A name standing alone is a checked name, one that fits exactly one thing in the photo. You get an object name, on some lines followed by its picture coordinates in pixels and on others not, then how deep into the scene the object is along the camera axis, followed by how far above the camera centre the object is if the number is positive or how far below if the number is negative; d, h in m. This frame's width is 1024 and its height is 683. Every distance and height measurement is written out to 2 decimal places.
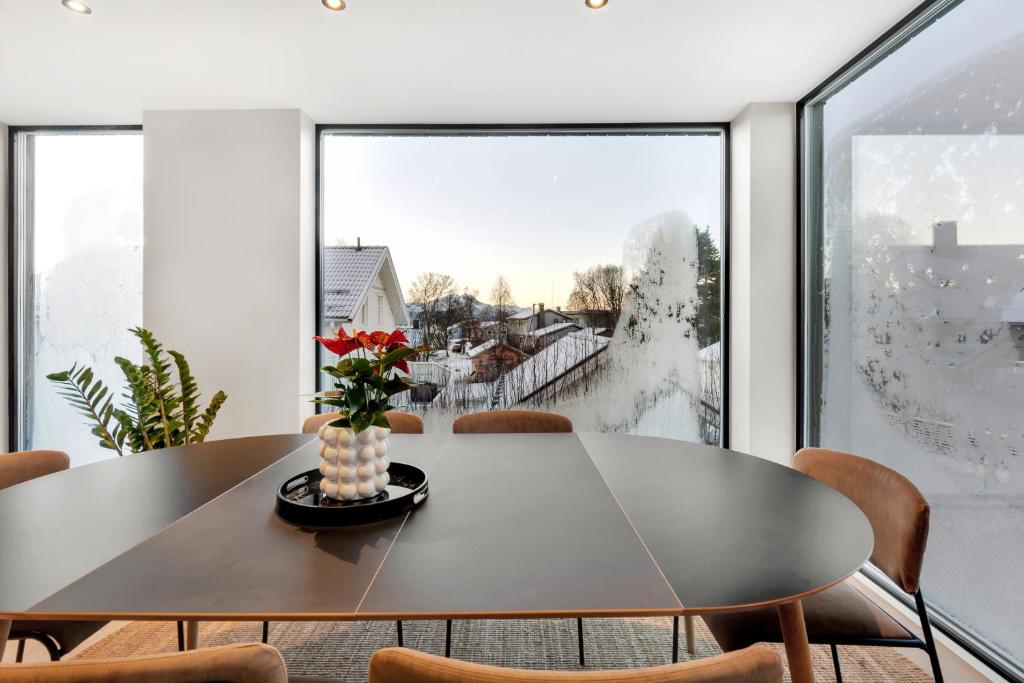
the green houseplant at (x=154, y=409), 2.84 -0.36
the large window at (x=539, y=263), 3.51 +0.57
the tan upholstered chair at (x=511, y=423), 2.32 -0.35
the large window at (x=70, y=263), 3.56 +0.57
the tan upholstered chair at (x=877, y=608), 1.23 -0.66
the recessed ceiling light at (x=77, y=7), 2.17 +1.45
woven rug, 1.87 -1.16
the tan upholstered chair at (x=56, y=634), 1.15 -0.66
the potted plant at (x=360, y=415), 1.16 -0.16
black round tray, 1.13 -0.37
